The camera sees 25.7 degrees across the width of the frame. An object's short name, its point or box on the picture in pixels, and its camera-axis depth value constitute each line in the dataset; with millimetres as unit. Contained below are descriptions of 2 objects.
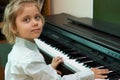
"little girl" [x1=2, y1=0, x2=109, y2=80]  1402
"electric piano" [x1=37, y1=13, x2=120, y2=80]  1686
